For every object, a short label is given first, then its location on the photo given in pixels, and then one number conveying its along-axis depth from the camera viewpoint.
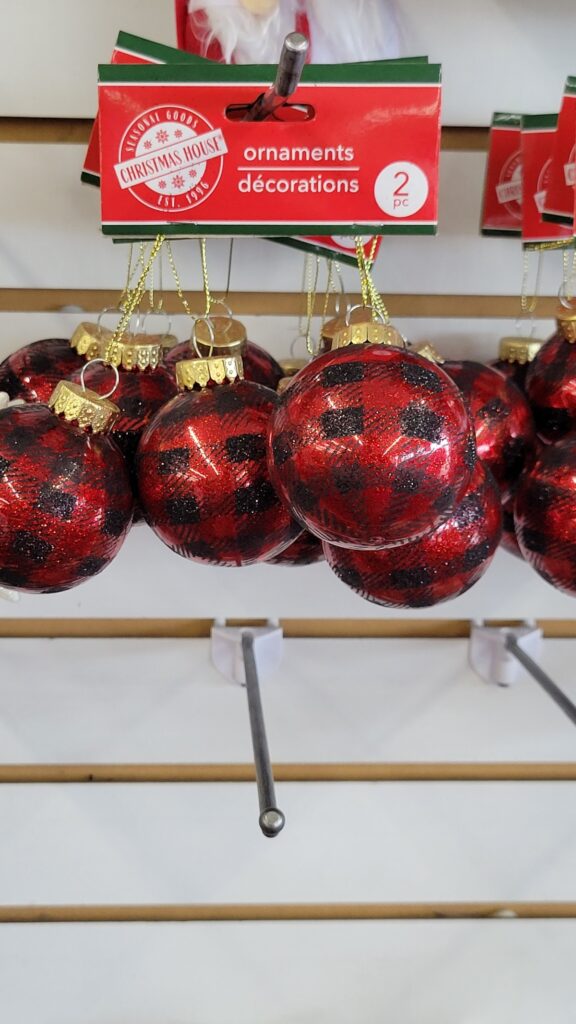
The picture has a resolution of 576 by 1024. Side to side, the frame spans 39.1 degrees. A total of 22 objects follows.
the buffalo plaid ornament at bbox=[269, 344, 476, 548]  0.47
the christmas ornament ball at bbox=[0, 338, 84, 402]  0.68
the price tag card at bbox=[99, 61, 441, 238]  0.56
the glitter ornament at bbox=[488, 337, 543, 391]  0.77
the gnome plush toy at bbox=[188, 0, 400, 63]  0.66
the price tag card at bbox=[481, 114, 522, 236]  0.78
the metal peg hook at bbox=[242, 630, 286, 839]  0.54
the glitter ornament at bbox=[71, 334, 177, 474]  0.63
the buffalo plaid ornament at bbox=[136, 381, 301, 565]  0.54
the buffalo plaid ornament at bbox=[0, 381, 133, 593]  0.53
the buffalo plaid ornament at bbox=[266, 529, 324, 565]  0.66
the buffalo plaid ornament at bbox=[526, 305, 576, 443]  0.68
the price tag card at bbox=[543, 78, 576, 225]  0.65
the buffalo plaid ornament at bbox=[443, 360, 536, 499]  0.65
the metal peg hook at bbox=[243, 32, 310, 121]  0.47
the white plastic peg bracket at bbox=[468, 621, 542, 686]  0.97
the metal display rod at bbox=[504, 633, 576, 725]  0.74
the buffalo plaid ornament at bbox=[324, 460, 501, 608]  0.58
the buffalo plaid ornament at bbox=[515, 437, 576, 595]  0.61
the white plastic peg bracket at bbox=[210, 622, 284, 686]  0.94
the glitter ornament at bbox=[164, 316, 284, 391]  0.62
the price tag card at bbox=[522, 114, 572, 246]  0.71
